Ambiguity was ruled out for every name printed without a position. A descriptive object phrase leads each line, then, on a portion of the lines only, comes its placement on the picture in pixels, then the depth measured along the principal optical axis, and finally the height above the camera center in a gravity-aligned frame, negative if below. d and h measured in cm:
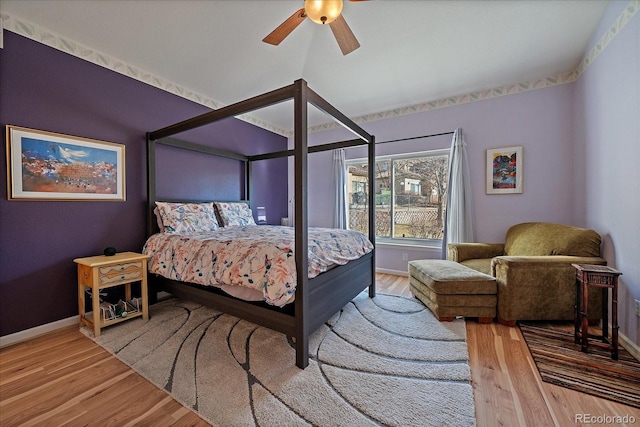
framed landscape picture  212 +43
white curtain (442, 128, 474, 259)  351 +23
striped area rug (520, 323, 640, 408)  151 -109
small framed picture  331 +53
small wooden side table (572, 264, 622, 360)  183 -72
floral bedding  179 -39
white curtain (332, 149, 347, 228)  446 +37
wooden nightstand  216 -58
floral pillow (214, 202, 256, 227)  351 -3
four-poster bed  178 -58
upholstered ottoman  237 -82
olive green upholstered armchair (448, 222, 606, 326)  225 -66
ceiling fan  170 +143
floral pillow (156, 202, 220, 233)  284 -7
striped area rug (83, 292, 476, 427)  137 -109
